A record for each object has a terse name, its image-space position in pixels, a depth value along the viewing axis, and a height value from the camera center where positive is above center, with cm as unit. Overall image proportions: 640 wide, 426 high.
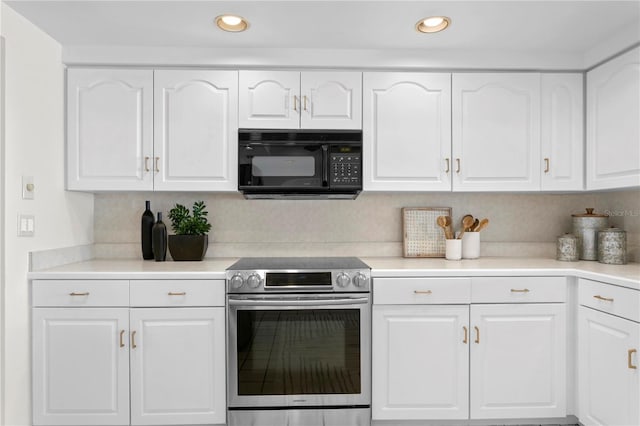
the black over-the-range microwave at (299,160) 235 +31
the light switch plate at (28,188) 198 +12
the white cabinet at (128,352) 202 -72
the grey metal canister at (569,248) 250 -23
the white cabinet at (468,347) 210 -72
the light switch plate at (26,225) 195 -7
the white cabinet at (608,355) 175 -68
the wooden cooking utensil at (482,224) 264 -8
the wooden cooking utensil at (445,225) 261 -9
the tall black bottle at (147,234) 254 -14
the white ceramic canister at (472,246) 263 -22
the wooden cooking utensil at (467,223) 266 -7
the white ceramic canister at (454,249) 256 -24
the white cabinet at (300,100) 236 +67
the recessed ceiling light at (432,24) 198 +96
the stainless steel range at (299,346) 205 -70
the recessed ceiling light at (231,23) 197 +96
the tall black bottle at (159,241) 248 -19
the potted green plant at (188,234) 248 -14
